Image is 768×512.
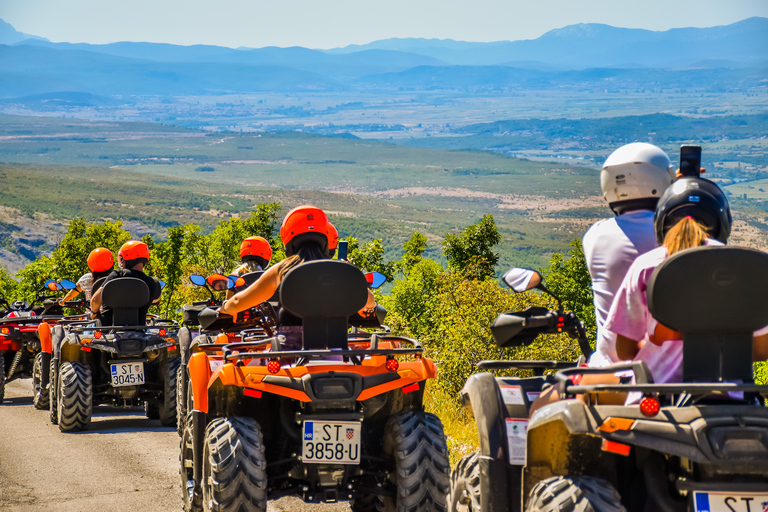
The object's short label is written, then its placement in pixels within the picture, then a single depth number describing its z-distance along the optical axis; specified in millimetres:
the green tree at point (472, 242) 56031
